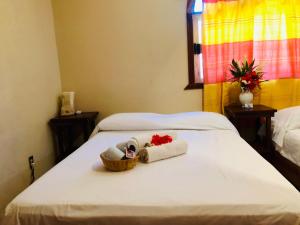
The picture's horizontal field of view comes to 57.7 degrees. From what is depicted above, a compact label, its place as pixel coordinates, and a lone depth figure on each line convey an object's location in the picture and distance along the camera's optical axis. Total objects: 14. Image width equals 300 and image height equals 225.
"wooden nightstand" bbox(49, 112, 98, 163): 2.86
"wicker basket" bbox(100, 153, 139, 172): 1.58
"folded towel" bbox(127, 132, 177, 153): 1.80
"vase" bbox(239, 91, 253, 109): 2.80
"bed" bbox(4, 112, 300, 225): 1.20
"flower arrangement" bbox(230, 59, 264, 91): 2.78
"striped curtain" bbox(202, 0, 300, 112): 2.83
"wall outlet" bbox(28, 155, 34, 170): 2.52
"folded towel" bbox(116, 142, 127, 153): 1.77
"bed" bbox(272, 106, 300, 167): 2.26
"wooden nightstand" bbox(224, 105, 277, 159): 2.68
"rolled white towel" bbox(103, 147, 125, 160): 1.59
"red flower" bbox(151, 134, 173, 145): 1.89
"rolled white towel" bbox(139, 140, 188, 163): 1.74
